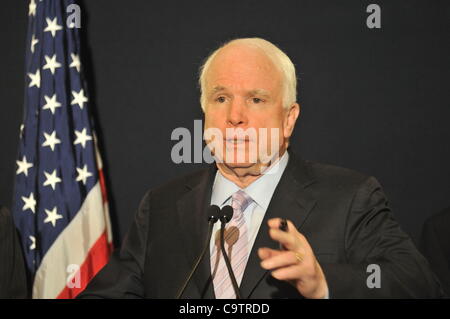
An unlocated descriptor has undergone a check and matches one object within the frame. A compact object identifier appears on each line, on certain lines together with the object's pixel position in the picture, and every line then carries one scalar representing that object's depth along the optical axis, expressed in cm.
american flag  232
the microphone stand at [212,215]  174
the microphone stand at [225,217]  170
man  185
